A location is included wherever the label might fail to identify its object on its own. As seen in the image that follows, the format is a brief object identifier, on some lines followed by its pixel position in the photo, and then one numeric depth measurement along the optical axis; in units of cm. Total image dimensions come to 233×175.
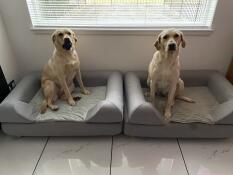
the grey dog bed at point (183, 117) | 177
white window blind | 213
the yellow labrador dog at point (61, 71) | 183
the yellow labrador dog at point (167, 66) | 169
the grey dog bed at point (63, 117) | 177
